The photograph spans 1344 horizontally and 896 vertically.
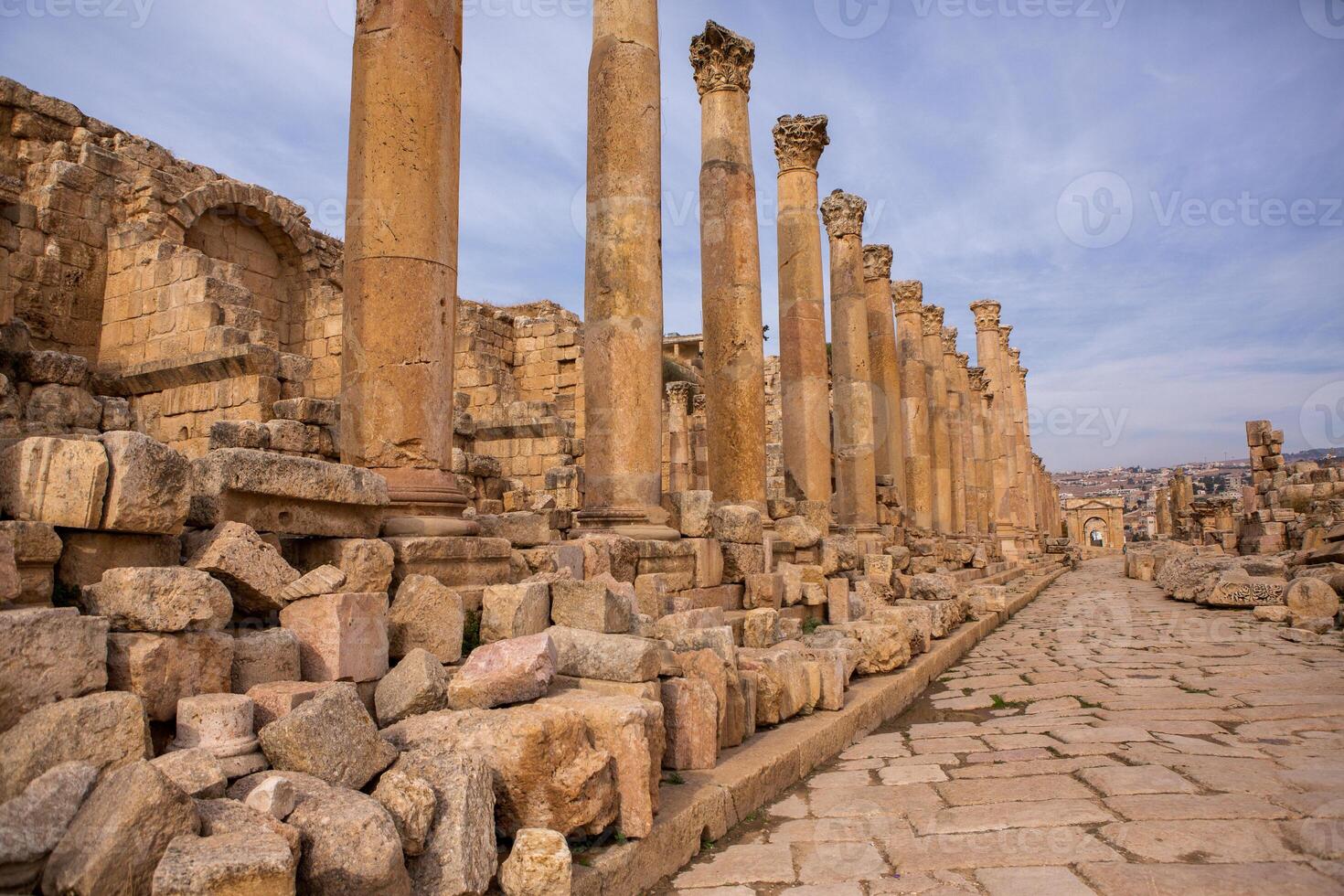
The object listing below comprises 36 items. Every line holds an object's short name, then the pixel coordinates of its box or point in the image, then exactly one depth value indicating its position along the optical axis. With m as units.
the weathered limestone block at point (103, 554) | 3.37
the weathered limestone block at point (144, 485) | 3.36
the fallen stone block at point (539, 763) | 3.21
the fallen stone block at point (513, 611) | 5.00
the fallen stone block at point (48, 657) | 2.67
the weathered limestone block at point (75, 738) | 2.48
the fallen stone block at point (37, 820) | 2.19
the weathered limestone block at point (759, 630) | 7.61
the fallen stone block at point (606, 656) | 4.37
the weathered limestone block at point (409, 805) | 2.74
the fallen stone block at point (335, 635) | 3.83
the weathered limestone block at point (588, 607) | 5.04
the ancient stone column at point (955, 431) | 27.03
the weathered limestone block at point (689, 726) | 4.47
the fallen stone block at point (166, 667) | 3.02
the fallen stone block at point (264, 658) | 3.48
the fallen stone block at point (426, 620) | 4.47
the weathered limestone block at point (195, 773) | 2.58
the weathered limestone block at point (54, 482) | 3.27
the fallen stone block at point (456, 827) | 2.74
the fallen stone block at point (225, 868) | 2.08
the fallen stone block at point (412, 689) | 3.75
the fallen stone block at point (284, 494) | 4.13
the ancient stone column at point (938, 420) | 25.25
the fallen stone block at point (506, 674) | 3.76
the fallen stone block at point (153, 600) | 3.17
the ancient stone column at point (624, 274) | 8.55
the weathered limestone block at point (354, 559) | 4.50
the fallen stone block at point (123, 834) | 2.14
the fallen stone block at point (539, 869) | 2.89
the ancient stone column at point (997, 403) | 33.88
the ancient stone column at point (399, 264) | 5.75
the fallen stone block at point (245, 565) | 3.79
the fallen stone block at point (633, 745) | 3.49
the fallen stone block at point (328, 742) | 2.86
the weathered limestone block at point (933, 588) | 13.27
